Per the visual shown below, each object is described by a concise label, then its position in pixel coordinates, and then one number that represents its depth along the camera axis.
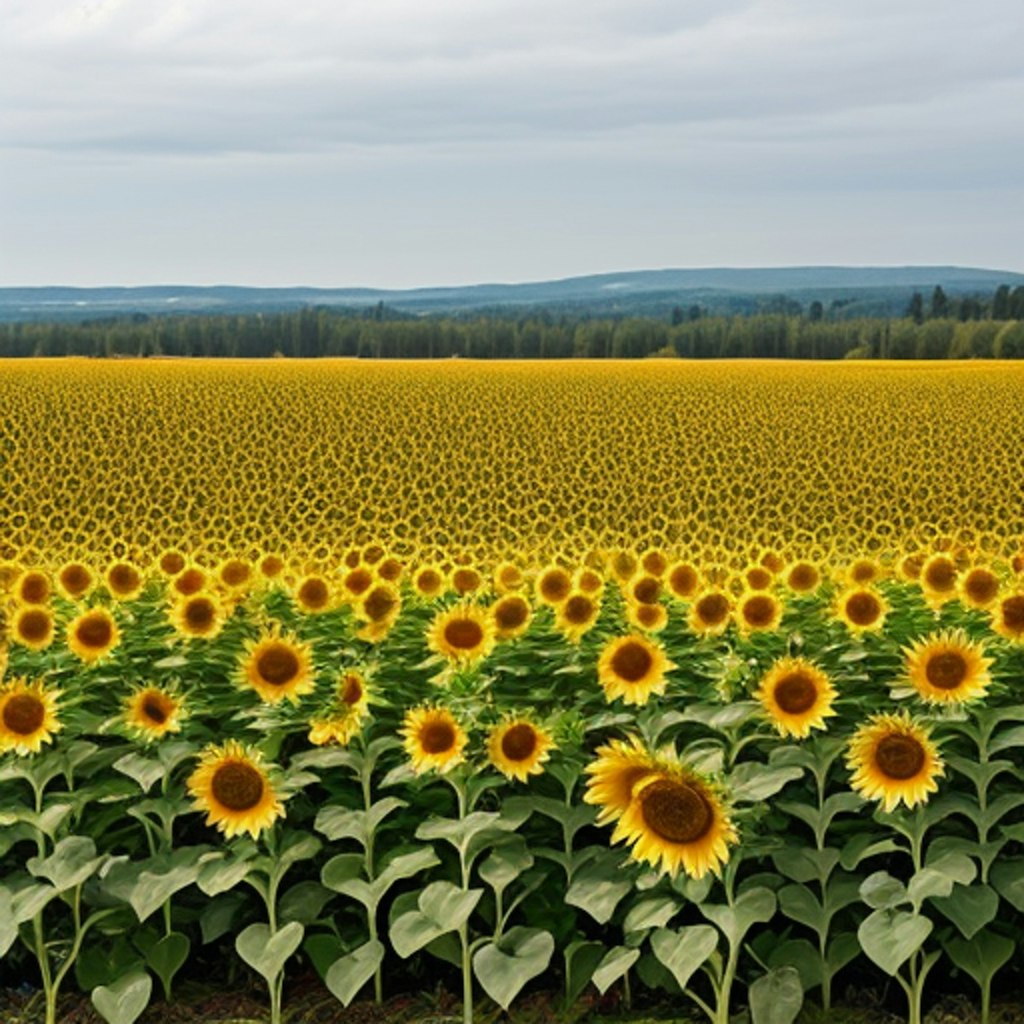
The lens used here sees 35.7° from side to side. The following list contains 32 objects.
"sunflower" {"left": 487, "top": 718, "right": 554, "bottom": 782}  5.34
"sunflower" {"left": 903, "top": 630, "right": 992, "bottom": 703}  5.42
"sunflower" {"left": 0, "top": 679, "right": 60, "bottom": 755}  5.66
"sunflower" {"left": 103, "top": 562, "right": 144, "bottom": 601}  7.03
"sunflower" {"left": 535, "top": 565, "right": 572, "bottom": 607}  6.53
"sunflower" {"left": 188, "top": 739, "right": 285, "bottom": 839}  5.34
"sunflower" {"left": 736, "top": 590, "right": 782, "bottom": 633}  6.14
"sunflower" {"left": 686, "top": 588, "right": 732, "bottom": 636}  6.18
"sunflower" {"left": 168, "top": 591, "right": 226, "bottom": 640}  6.30
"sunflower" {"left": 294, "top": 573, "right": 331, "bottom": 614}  6.58
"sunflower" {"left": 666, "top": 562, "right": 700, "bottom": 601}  6.68
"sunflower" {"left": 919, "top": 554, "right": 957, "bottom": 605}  6.51
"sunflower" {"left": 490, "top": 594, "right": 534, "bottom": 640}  6.08
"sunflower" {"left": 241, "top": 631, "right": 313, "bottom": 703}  5.75
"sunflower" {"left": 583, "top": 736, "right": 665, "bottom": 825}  4.75
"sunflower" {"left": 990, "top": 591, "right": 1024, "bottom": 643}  5.97
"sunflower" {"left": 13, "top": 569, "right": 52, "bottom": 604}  6.73
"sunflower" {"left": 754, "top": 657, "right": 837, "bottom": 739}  5.40
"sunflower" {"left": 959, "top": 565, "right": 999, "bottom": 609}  6.37
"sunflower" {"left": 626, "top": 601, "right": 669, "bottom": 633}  6.10
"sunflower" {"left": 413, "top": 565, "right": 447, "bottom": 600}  6.75
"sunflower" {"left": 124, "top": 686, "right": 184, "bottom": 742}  5.66
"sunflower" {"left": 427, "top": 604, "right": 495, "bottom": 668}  5.86
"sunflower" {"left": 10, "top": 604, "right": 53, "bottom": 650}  6.32
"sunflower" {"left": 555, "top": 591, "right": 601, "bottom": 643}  6.09
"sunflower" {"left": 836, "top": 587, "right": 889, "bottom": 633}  6.13
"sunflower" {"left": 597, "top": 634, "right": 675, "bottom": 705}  5.57
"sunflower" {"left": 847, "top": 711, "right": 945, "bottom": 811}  5.13
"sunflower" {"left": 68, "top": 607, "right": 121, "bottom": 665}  6.15
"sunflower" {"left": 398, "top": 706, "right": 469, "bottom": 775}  5.33
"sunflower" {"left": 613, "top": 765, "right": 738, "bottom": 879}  4.66
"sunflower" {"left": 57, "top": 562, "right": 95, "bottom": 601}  7.08
